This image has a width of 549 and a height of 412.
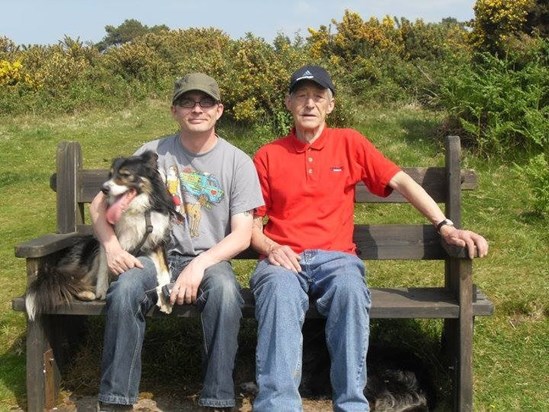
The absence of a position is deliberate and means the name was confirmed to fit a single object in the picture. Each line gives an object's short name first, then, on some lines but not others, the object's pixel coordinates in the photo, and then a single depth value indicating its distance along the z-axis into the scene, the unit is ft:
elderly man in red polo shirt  10.19
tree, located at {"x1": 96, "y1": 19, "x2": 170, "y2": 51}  173.27
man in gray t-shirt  10.64
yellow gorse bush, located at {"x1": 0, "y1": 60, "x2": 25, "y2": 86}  57.16
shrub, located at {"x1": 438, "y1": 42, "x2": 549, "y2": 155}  24.95
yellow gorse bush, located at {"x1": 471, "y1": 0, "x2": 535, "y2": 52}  30.76
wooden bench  11.23
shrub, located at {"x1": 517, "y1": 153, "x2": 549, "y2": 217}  20.12
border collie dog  11.57
